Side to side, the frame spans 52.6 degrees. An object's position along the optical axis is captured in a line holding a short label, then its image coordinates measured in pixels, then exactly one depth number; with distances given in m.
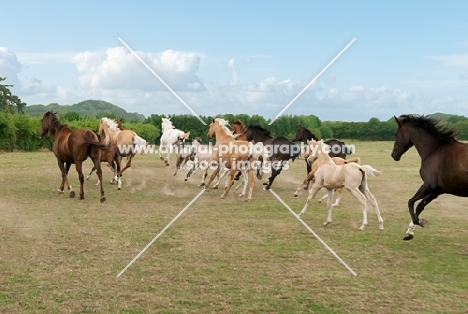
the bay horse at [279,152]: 15.16
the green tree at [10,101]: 54.97
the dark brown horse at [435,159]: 8.09
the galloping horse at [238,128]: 17.48
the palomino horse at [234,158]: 13.02
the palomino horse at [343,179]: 9.33
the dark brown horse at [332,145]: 15.45
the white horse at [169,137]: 21.57
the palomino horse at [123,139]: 16.53
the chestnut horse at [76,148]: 12.48
